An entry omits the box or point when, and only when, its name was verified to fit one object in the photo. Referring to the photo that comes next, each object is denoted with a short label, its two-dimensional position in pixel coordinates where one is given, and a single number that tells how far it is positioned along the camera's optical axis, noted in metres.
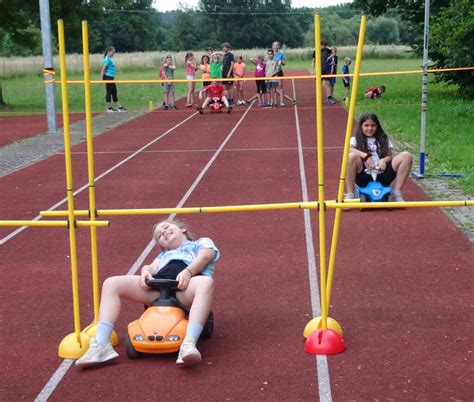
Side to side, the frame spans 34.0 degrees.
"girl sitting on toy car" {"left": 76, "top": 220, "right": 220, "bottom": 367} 4.65
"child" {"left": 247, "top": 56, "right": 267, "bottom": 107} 23.48
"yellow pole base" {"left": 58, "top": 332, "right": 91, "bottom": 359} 4.85
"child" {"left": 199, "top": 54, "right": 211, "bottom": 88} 23.39
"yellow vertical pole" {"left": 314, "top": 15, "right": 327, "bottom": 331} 4.56
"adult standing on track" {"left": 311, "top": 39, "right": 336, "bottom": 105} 24.00
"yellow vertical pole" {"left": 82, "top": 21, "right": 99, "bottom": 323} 4.74
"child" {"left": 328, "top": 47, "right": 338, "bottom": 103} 23.91
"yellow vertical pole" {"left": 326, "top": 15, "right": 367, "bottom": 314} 4.56
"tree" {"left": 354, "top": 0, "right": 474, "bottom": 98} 17.81
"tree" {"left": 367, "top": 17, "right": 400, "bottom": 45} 84.06
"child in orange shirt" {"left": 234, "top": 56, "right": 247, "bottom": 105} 24.92
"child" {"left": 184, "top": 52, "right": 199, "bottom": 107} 24.19
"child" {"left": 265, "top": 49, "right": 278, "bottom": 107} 22.30
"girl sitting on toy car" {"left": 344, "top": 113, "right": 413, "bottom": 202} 8.91
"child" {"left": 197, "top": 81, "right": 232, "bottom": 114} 22.09
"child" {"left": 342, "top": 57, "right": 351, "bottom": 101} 25.58
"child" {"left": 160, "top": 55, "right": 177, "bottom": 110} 23.67
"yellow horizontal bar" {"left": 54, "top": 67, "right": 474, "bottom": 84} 9.28
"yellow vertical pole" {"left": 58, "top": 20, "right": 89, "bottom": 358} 4.60
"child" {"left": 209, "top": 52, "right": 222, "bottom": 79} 23.20
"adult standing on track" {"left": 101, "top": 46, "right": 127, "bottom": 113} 22.71
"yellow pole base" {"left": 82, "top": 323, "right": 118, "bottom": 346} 5.01
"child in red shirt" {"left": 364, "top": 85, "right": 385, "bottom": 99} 24.94
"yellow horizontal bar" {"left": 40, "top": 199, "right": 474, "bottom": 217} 4.62
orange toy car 4.68
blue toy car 8.88
